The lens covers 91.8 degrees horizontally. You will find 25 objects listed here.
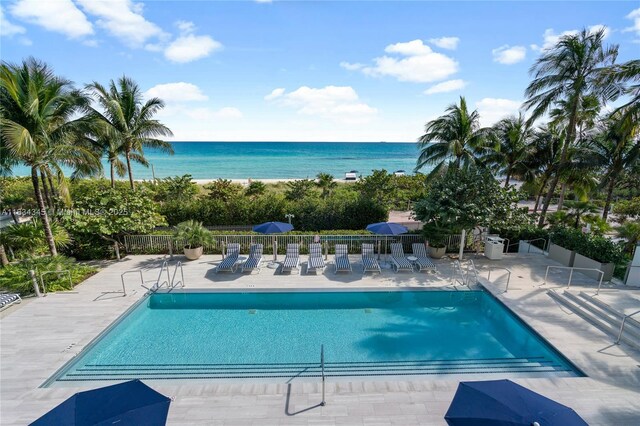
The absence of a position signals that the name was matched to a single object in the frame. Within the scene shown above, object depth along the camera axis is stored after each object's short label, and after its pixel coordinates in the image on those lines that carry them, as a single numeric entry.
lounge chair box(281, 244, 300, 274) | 12.87
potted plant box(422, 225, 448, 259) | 14.13
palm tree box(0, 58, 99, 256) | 9.46
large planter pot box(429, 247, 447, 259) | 14.30
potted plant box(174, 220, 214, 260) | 13.87
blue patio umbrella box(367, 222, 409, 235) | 13.10
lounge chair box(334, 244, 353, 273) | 12.69
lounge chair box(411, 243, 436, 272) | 12.93
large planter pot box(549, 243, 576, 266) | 13.12
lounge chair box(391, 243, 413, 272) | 12.90
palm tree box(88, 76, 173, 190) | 15.74
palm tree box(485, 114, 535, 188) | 18.08
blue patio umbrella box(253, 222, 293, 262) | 13.21
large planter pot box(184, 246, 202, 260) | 14.01
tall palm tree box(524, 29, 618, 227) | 14.12
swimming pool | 7.35
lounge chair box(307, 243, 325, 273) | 12.78
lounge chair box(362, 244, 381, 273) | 12.73
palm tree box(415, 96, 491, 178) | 16.64
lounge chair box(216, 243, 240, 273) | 12.69
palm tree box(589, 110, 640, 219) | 13.44
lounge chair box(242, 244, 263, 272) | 12.87
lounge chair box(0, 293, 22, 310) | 9.59
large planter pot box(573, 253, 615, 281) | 11.84
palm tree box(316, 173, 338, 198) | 26.84
